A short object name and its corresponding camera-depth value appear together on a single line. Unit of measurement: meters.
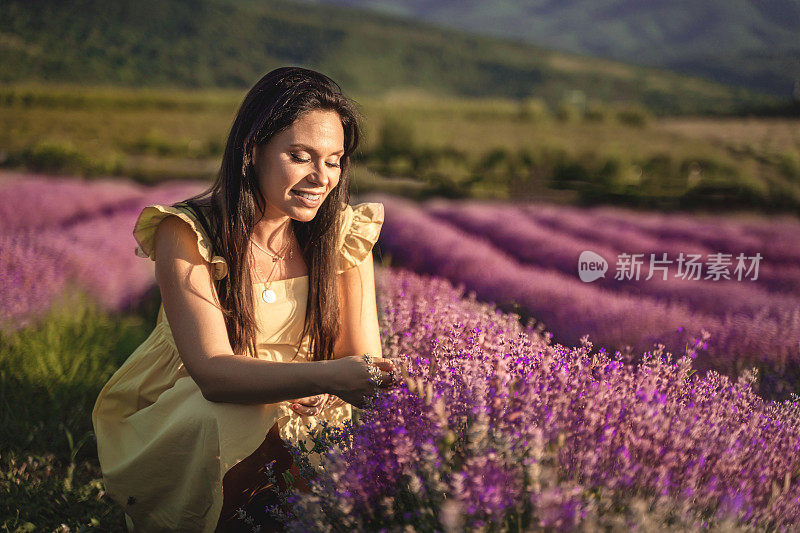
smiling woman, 1.75
